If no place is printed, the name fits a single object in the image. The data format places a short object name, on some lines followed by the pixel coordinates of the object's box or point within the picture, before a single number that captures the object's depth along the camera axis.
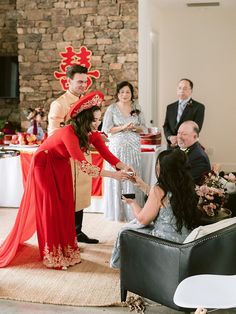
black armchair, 2.61
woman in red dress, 3.63
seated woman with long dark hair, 2.95
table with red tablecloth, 5.16
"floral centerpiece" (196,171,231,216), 3.41
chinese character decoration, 6.59
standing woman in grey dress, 4.96
